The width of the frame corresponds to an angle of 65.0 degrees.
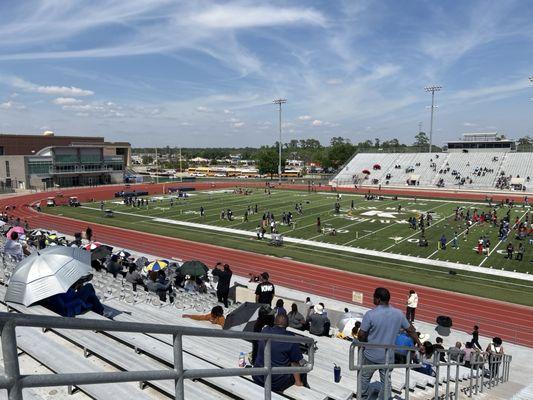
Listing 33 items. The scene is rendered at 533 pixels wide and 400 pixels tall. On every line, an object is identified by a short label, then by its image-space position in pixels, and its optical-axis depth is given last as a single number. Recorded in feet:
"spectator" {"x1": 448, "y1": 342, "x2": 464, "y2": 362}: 24.88
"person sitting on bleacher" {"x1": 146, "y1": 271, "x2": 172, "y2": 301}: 42.12
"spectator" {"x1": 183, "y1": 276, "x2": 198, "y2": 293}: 48.17
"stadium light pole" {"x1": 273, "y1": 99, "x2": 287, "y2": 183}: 296.92
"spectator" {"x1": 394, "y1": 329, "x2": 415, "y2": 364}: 22.26
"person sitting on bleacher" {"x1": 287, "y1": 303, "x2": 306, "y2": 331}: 40.32
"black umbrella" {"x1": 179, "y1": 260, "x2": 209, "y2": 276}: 50.67
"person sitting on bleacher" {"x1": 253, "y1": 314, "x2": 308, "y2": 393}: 17.46
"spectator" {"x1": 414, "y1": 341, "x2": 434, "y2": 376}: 31.65
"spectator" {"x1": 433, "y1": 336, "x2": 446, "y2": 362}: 38.84
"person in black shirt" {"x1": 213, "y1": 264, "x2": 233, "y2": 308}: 46.65
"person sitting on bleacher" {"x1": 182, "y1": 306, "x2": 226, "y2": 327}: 34.24
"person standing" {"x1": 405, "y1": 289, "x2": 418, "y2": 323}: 58.44
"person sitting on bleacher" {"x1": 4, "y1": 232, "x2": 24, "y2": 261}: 43.98
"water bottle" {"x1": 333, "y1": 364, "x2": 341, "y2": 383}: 22.02
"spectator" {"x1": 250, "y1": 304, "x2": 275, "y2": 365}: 22.52
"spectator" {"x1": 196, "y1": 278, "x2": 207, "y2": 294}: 49.85
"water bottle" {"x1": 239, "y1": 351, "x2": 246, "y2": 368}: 20.68
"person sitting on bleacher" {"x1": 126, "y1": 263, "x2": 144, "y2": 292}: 43.98
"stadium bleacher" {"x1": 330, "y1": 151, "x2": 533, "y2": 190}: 250.16
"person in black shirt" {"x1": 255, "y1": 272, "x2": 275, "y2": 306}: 41.22
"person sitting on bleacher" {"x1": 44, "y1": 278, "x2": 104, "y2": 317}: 22.90
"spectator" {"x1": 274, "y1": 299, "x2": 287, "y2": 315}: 30.14
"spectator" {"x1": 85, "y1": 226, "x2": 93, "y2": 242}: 80.69
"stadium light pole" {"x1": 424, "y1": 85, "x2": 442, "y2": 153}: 303.93
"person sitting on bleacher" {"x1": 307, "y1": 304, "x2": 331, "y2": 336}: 40.22
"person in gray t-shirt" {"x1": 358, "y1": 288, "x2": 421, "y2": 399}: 18.78
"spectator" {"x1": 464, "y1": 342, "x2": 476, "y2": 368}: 39.75
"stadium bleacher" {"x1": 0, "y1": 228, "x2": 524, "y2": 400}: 13.78
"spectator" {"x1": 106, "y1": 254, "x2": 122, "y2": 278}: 49.42
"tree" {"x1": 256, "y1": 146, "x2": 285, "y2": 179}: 375.25
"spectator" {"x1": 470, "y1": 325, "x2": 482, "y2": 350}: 47.20
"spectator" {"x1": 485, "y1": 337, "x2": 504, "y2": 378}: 33.96
